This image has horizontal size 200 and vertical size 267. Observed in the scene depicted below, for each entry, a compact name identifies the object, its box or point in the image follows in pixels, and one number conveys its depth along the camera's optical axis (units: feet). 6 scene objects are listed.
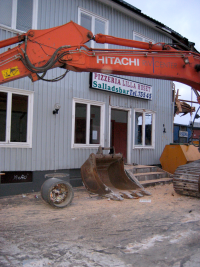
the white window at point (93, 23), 30.60
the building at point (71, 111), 24.90
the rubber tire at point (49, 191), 20.04
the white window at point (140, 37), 36.84
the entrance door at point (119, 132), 38.55
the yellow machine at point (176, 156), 33.65
